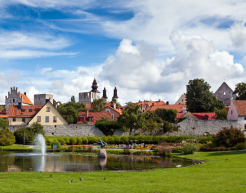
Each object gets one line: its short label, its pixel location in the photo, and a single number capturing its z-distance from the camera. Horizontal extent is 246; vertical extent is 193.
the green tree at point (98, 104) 89.53
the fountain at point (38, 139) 41.24
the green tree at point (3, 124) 48.69
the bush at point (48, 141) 40.06
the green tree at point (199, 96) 64.81
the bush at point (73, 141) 41.03
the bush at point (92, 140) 42.38
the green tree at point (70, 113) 71.69
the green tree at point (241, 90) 68.41
